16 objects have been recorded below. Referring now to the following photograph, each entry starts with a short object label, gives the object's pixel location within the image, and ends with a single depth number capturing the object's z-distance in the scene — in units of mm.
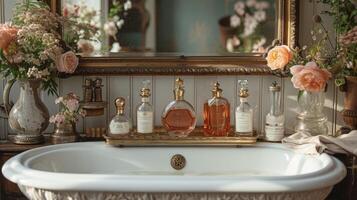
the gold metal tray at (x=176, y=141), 2037
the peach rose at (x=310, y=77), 2008
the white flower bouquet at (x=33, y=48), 1994
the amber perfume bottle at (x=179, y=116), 2086
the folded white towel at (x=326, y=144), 1904
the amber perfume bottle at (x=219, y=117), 2104
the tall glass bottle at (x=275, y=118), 2113
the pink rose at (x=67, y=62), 2061
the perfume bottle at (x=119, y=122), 2074
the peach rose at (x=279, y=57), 2092
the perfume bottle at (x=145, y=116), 2096
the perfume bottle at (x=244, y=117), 2098
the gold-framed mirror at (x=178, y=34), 2199
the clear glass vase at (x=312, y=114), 2111
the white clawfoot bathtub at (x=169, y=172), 1573
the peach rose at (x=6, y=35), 1969
